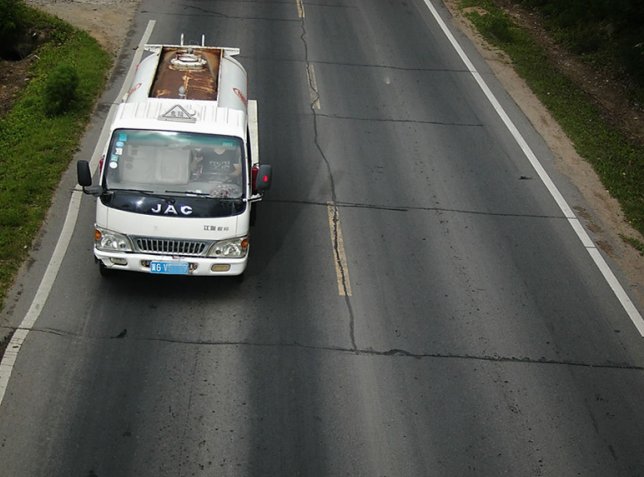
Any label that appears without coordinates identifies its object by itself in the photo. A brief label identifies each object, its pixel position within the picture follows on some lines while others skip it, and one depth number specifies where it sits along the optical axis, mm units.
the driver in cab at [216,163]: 10969
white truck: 10625
